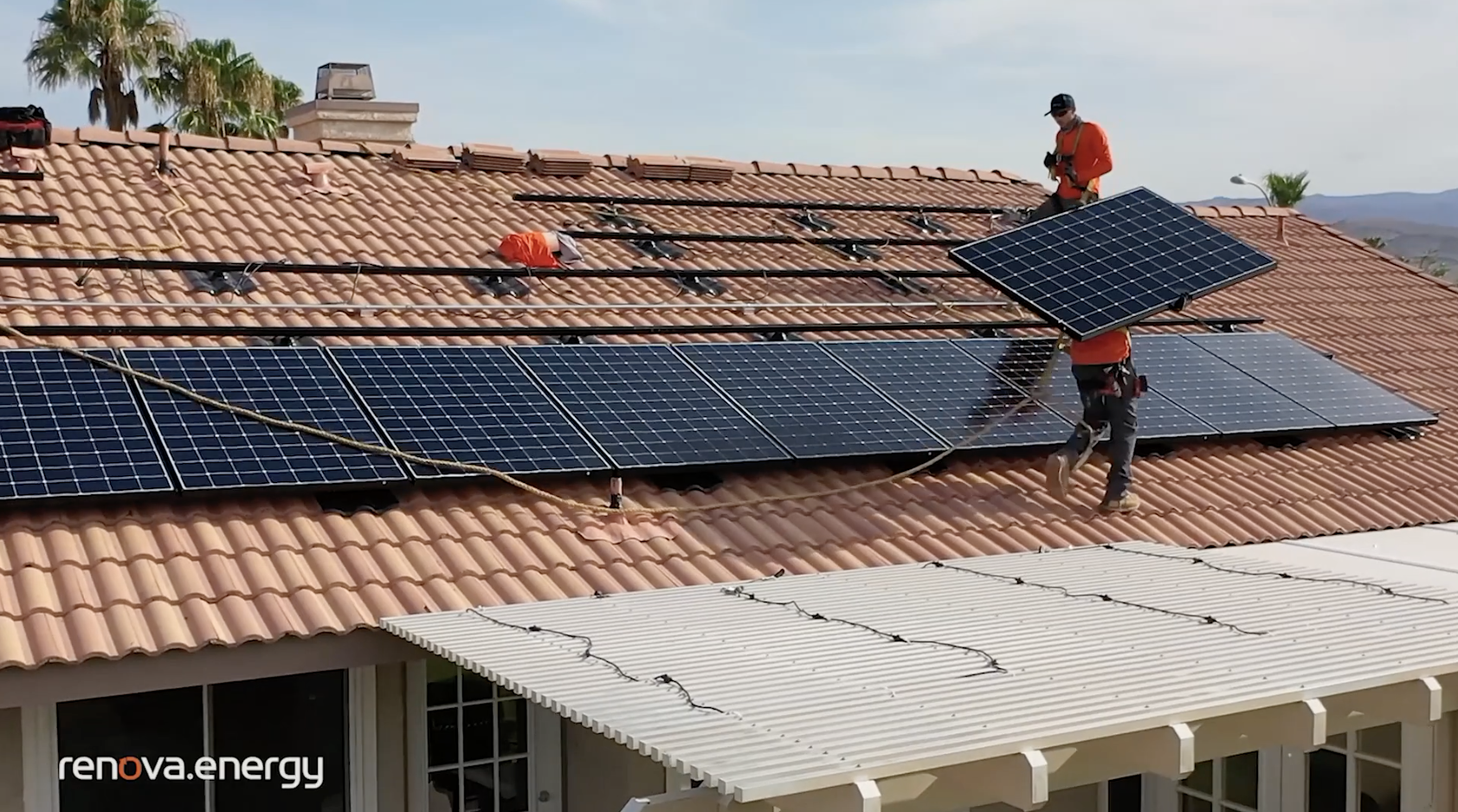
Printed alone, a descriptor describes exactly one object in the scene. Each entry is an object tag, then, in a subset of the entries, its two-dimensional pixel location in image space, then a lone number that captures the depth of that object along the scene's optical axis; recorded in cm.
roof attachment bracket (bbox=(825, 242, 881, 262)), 1567
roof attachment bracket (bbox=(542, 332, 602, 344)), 1191
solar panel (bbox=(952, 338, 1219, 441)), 1255
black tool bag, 1379
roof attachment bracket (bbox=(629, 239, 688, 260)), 1460
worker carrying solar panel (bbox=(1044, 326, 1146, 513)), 1129
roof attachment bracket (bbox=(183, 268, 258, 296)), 1166
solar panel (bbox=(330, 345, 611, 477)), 991
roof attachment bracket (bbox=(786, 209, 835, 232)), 1655
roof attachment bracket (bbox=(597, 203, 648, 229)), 1542
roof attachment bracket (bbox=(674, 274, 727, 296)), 1373
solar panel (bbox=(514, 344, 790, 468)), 1044
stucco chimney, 1833
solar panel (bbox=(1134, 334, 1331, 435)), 1303
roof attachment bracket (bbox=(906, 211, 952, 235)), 1717
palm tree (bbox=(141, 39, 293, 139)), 3819
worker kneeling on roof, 1359
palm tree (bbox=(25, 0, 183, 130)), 3684
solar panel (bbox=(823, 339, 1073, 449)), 1178
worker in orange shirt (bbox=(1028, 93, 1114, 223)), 1359
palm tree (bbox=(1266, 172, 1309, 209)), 4625
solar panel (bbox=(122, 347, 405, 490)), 910
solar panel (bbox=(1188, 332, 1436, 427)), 1381
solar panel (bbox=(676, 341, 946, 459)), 1108
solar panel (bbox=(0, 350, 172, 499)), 855
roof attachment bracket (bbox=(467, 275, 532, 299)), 1282
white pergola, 609
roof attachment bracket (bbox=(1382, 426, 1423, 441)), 1388
